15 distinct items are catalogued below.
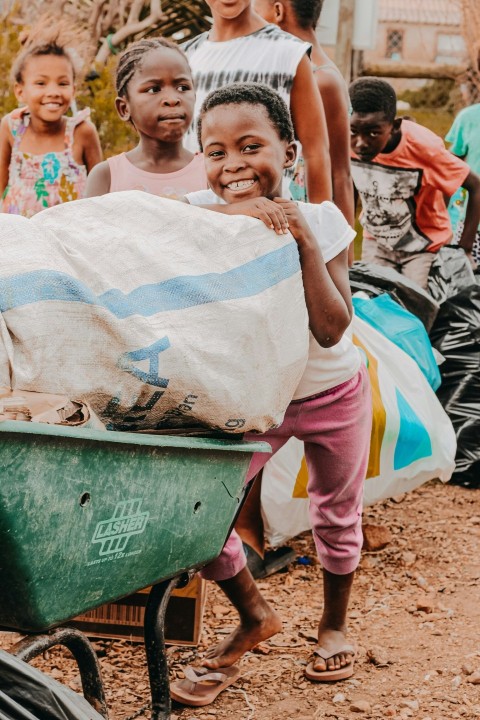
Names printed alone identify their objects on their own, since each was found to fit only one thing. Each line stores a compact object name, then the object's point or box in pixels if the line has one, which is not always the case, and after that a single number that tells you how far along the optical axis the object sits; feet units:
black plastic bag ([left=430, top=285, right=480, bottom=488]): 15.78
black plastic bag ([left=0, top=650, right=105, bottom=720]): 5.04
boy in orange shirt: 16.52
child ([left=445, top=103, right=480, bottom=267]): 21.63
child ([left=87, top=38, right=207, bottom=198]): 10.36
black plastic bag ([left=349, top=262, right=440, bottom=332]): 14.25
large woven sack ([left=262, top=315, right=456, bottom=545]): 11.83
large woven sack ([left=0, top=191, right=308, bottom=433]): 5.80
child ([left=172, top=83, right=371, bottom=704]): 7.64
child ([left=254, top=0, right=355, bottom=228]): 12.53
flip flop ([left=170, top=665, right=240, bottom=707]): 9.30
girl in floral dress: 14.87
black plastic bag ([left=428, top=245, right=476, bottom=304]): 16.90
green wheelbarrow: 5.24
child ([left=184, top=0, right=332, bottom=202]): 11.16
